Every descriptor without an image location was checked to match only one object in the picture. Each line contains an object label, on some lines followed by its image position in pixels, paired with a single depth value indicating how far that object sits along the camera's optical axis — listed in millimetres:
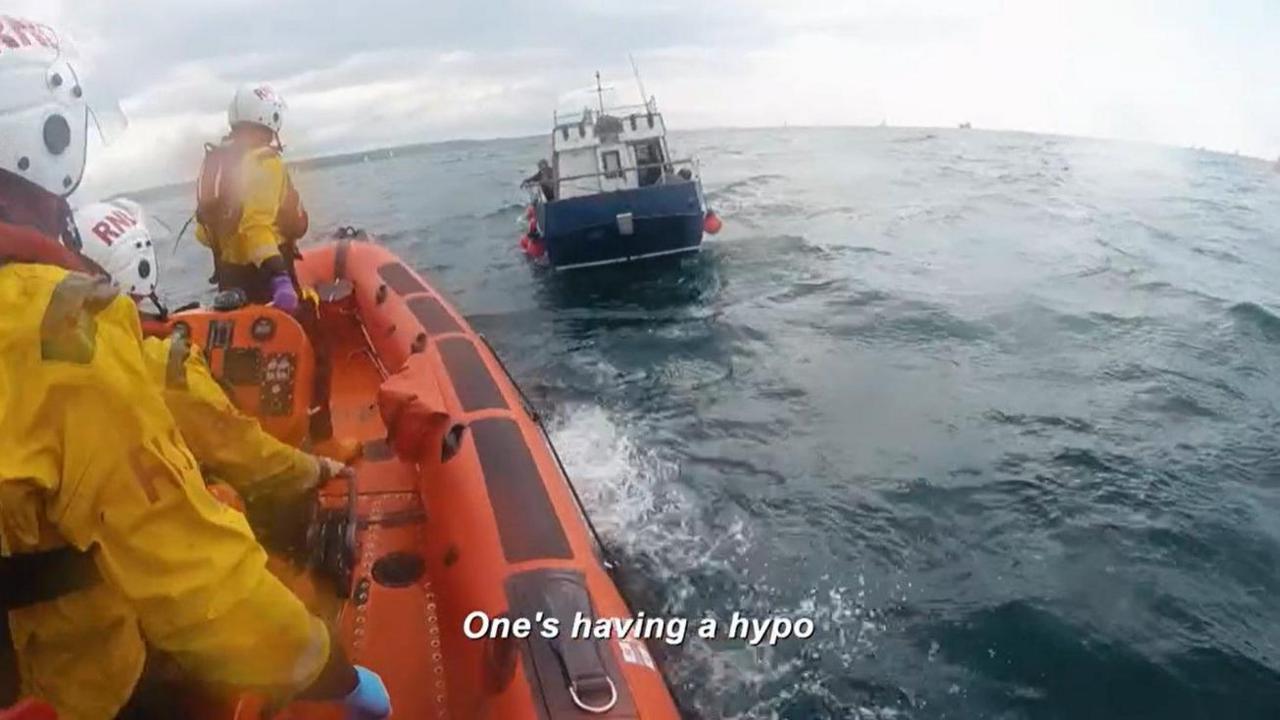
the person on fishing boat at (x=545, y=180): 13648
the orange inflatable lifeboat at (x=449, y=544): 2422
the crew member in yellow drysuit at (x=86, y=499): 1138
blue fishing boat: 12109
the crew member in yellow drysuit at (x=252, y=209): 4152
